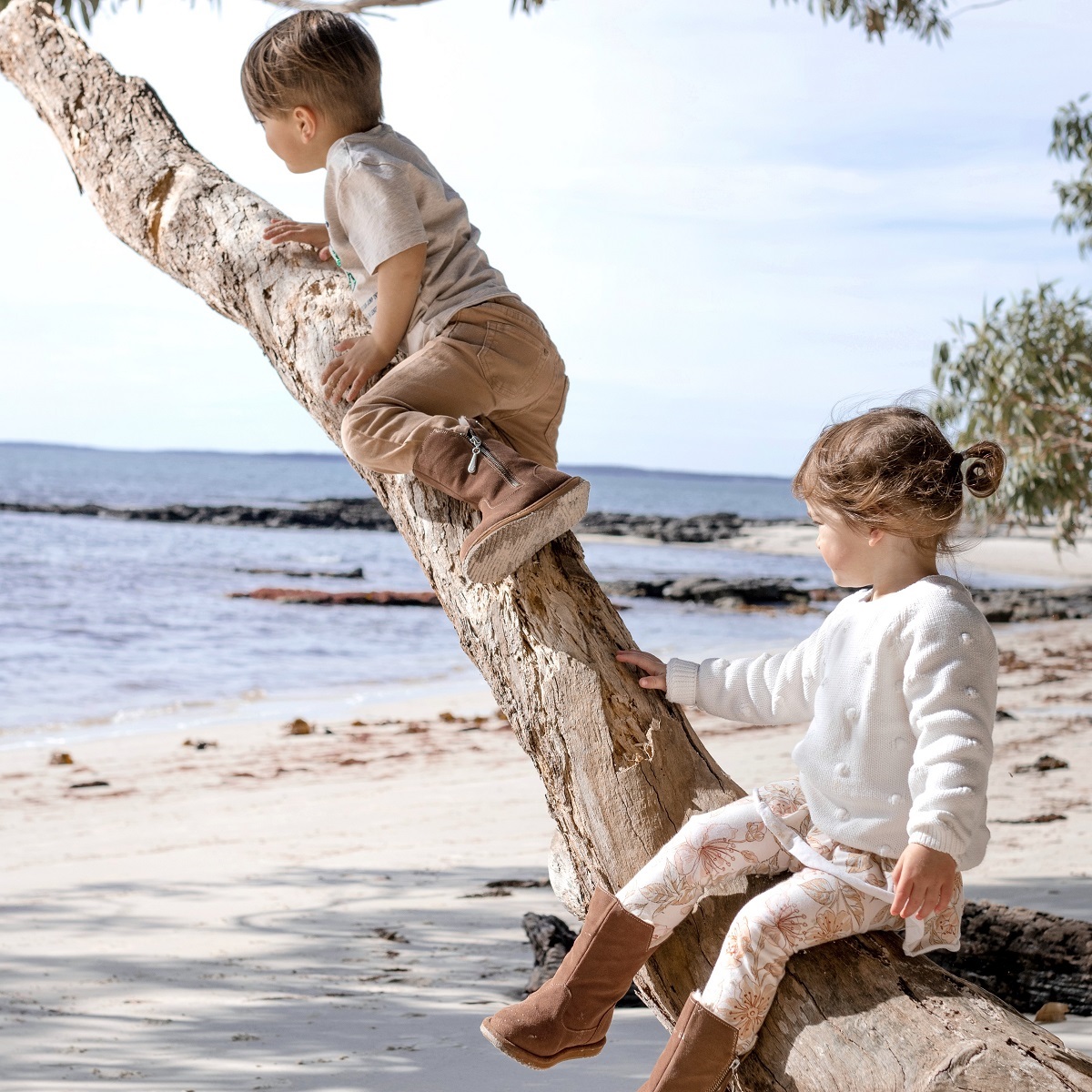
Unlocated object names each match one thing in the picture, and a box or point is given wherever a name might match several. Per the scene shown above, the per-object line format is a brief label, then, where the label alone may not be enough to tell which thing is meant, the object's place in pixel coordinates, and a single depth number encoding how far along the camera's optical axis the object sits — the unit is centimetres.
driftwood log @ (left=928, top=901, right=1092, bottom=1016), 338
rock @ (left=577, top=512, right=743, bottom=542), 3909
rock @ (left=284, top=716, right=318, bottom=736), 909
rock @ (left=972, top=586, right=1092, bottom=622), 1861
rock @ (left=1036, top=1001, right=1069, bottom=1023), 331
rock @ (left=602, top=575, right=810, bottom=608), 2081
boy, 243
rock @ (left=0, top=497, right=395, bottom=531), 3788
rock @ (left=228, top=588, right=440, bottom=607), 1842
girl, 193
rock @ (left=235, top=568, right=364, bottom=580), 2286
